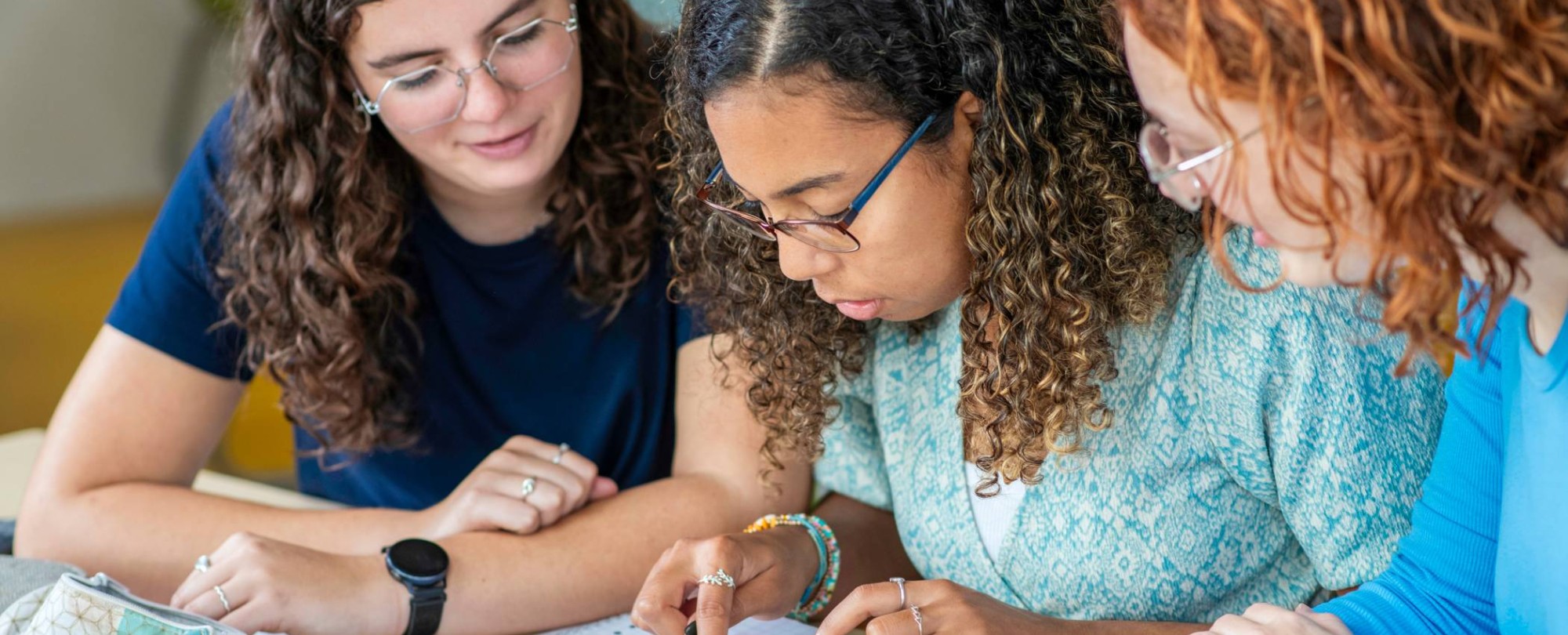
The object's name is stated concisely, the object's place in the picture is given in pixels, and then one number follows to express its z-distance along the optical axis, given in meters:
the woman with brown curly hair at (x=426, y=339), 1.63
